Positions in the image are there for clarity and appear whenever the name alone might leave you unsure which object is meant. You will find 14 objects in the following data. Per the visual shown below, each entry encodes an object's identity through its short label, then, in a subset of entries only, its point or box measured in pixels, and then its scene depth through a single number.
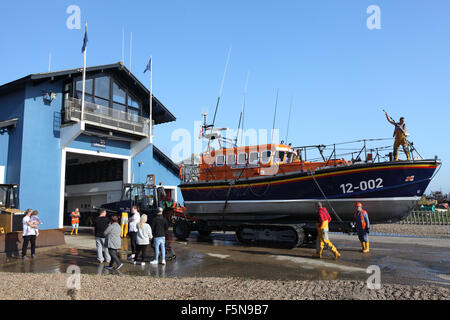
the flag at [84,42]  16.65
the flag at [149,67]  20.13
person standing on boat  10.34
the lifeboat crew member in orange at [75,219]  16.56
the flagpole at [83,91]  15.83
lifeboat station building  15.28
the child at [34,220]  9.96
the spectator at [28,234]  9.84
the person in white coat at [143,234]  8.59
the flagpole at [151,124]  19.57
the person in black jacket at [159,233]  8.77
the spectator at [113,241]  8.09
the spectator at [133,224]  10.00
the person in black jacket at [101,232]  8.94
